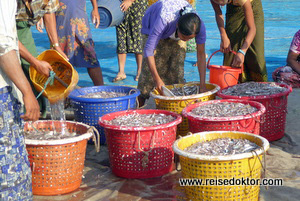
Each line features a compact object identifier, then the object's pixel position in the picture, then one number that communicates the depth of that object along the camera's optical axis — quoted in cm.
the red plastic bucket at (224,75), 448
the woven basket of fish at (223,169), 268
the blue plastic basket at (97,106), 396
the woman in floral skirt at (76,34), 467
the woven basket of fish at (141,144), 325
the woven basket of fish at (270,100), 381
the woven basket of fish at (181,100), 389
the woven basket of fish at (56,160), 306
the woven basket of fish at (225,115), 332
